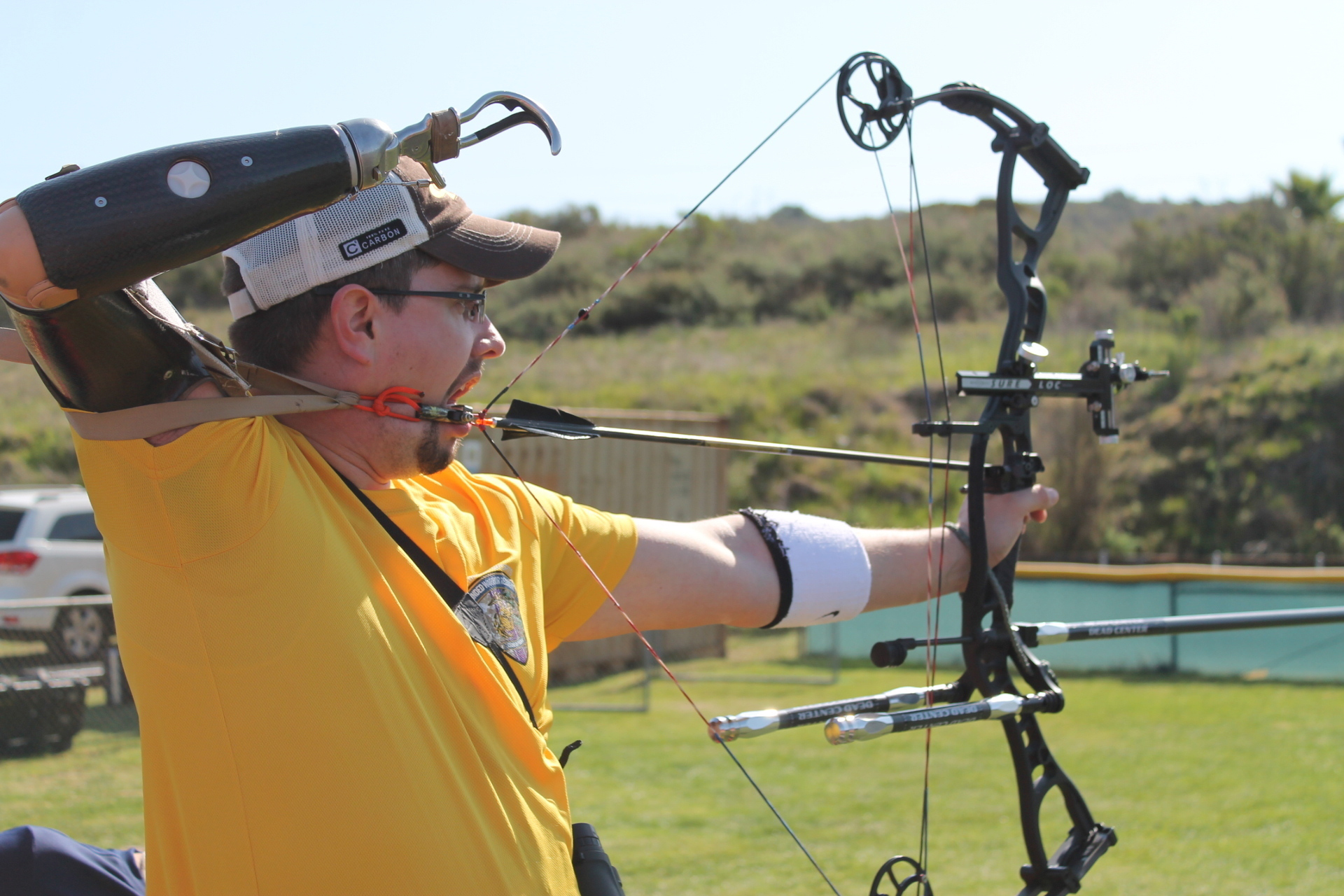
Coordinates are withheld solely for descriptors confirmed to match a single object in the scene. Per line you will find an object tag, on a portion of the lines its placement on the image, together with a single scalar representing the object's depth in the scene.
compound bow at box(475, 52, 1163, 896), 2.55
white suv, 10.88
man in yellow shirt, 1.46
